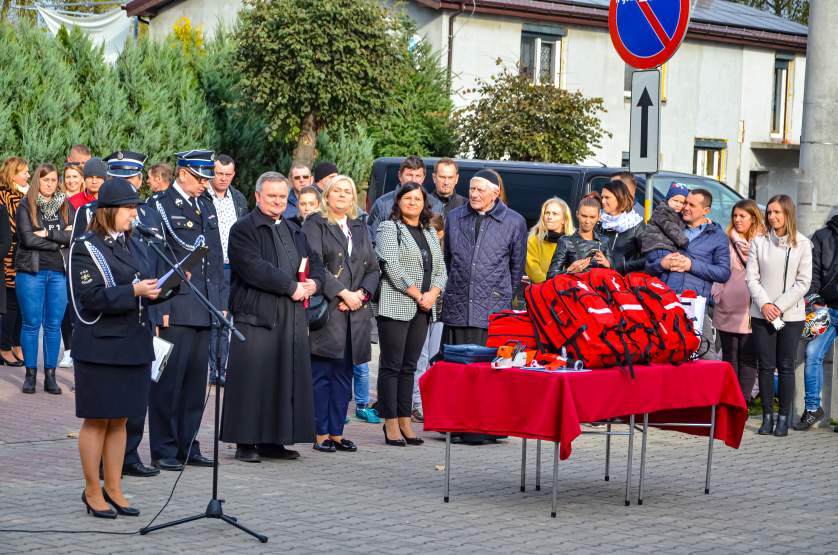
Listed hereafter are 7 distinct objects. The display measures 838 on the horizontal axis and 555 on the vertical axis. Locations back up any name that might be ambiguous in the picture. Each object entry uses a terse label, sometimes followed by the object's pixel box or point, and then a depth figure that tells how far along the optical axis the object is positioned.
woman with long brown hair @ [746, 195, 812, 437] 11.81
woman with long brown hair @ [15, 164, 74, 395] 13.09
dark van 18.06
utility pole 12.93
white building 32.72
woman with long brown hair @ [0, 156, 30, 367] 13.67
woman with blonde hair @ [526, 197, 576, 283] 12.09
